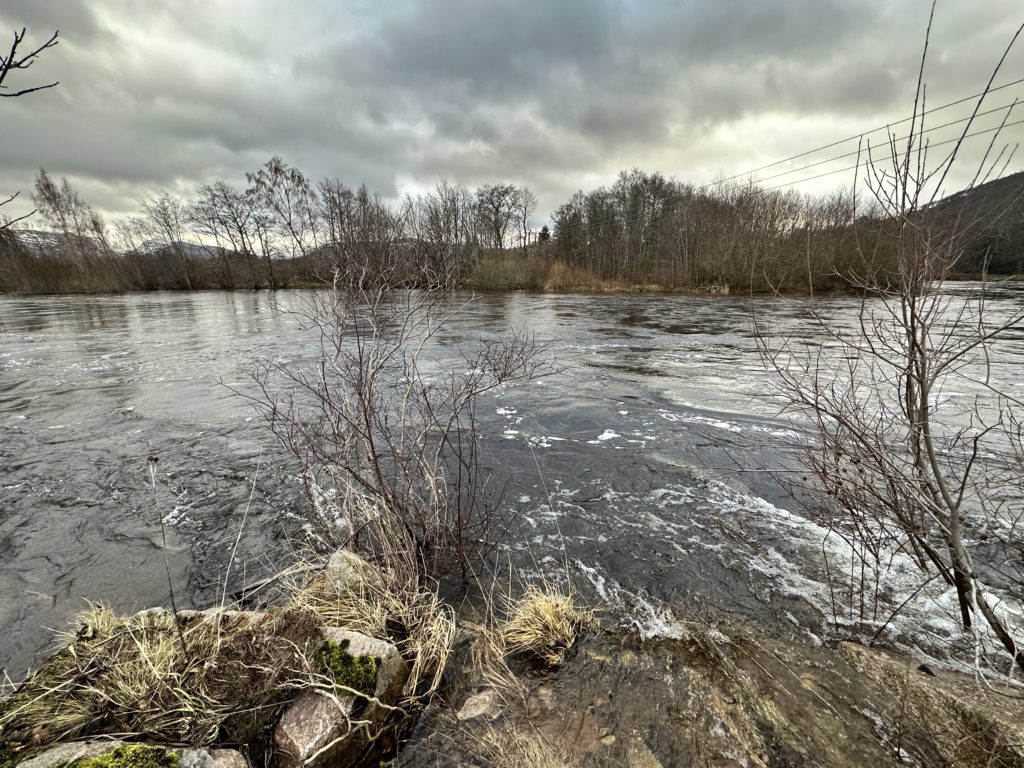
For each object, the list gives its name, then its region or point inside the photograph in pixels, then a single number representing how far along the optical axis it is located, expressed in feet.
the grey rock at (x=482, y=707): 7.74
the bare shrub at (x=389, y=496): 10.57
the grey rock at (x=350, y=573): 9.65
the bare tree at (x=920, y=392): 7.07
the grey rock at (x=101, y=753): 5.53
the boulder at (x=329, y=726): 6.55
